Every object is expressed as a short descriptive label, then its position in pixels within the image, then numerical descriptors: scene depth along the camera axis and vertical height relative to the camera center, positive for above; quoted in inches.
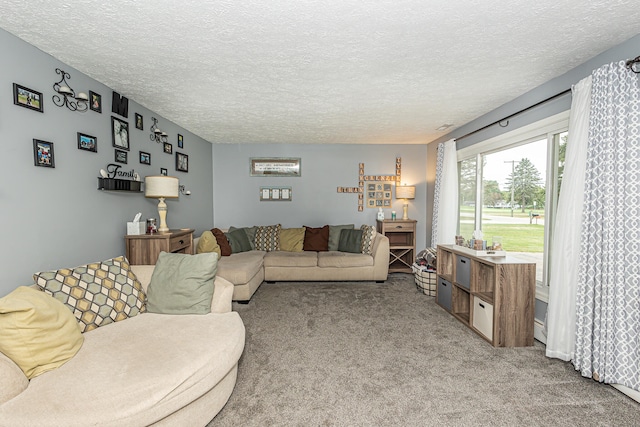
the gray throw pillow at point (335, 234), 207.8 -20.7
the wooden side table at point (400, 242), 211.3 -26.6
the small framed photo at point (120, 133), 117.9 +28.9
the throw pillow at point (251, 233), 208.4 -20.4
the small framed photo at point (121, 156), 120.4 +19.7
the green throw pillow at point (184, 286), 90.8 -25.7
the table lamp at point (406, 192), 215.3 +9.5
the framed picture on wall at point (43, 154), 86.0 +14.7
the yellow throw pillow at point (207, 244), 172.1 -23.2
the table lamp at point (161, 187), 124.5 +7.4
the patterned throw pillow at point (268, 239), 208.4 -24.4
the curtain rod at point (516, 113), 99.8 +37.8
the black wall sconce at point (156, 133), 146.2 +35.7
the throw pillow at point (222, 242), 180.4 -23.3
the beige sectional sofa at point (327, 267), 186.7 -39.3
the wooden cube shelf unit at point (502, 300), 106.3 -35.3
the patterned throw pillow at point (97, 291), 77.0 -24.5
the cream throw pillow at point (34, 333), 58.0 -26.7
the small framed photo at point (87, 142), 101.7 +21.6
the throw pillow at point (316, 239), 205.5 -23.9
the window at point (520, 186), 113.6 +9.2
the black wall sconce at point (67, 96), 92.4 +35.0
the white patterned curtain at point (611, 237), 77.9 -8.6
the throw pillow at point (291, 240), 207.6 -25.0
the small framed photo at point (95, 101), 106.3 +37.3
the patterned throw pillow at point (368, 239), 196.4 -22.8
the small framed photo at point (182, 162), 172.7 +25.2
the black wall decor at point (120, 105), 117.8 +40.3
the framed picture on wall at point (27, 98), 80.5 +29.8
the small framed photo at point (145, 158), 137.4 +21.7
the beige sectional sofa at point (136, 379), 51.2 -34.5
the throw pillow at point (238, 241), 194.4 -24.3
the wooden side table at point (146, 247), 119.6 -17.4
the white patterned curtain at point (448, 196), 180.5 +5.7
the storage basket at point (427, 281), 163.2 -42.6
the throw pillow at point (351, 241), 198.4 -24.8
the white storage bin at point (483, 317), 109.7 -43.0
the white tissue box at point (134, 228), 122.0 -10.0
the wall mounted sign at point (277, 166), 224.8 +29.1
